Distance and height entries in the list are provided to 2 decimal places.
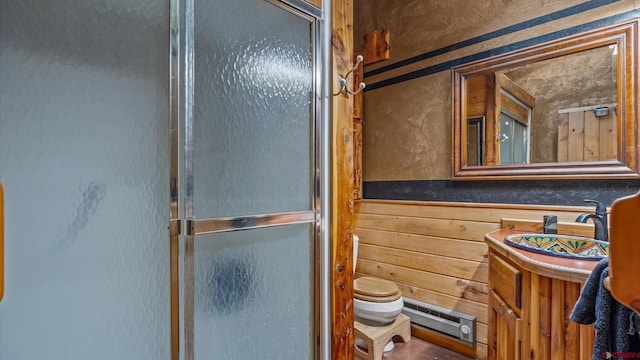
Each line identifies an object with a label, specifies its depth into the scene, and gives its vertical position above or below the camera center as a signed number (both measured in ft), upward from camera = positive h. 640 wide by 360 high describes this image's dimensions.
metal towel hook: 4.31 +1.34
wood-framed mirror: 5.13 +1.31
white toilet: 6.46 -2.64
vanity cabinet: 3.46 -1.61
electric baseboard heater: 6.65 -3.22
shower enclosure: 2.27 +0.01
